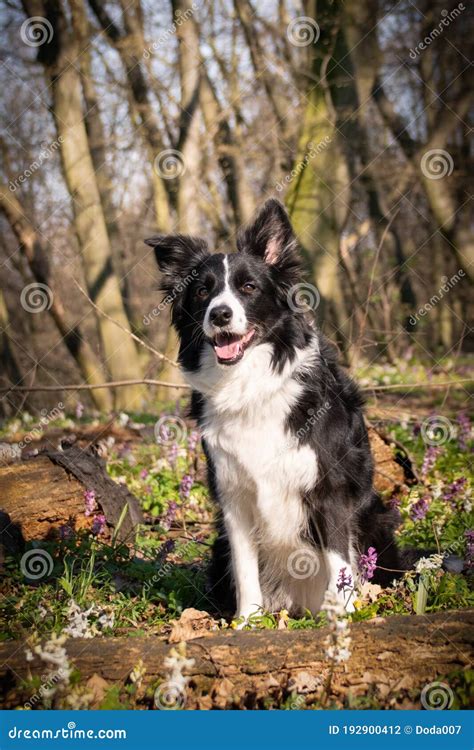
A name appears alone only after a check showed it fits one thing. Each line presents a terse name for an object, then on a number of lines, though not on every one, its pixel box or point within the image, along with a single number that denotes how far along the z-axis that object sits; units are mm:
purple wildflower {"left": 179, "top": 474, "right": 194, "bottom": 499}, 5668
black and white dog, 4145
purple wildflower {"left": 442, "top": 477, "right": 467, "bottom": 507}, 5434
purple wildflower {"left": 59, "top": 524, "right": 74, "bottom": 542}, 4863
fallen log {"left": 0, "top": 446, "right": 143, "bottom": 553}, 5109
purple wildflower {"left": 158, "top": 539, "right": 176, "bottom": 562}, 4711
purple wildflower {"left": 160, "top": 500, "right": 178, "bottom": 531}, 5492
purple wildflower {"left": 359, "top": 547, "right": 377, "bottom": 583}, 3875
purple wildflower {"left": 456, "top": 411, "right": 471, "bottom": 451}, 7000
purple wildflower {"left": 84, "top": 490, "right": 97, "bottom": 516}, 5027
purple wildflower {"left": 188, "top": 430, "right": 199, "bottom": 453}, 6758
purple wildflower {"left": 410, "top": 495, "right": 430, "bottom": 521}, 4879
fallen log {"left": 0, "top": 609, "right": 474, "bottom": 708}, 2957
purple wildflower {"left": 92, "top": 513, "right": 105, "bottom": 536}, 5002
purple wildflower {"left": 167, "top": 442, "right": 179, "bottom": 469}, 6719
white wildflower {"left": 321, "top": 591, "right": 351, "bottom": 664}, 2756
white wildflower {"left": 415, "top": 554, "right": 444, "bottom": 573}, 3807
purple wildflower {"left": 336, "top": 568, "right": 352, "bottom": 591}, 3539
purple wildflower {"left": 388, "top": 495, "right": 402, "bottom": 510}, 5188
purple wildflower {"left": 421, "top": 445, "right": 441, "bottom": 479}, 6086
